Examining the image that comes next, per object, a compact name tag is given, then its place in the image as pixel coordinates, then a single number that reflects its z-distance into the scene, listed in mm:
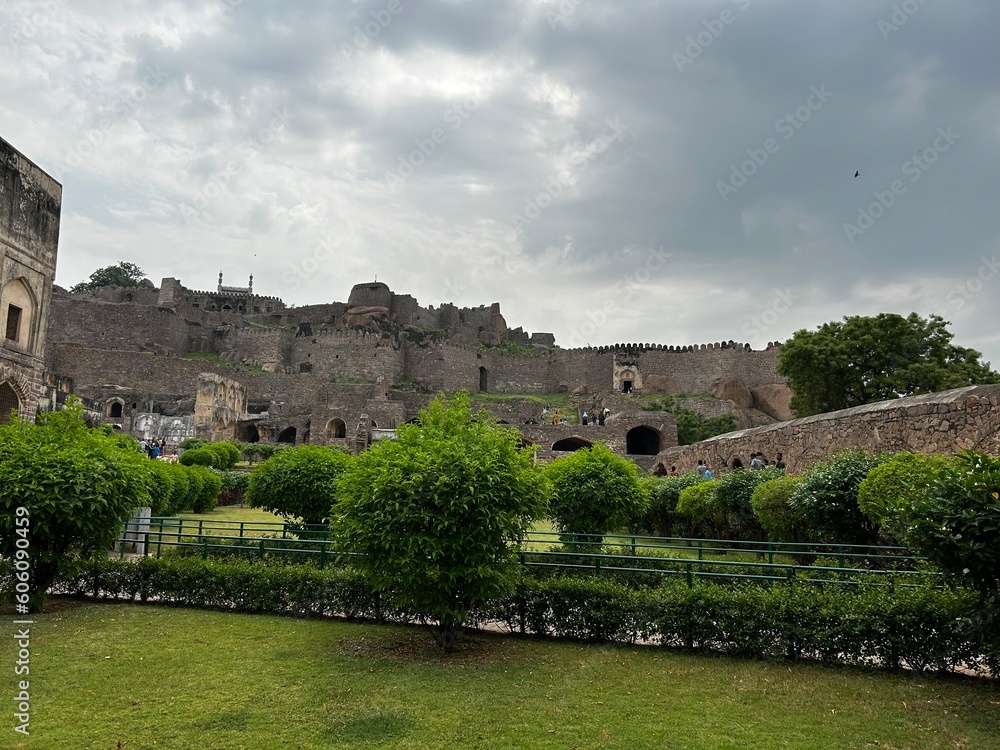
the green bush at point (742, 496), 14648
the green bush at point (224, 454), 27453
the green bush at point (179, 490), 17266
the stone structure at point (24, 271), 20016
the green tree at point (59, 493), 8469
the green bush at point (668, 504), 18312
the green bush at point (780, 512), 12406
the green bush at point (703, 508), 15164
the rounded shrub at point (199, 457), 26234
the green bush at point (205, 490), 19547
